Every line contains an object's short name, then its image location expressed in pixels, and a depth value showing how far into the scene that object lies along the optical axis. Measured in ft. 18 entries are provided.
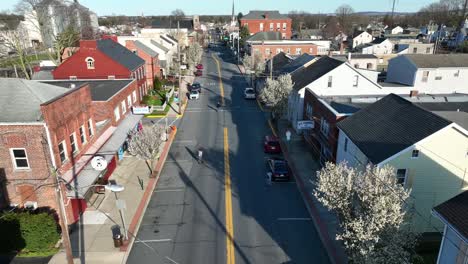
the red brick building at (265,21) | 411.13
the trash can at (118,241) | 61.72
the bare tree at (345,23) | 529.81
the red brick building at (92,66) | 141.79
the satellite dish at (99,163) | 67.35
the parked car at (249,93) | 178.81
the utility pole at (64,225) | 43.01
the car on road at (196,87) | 190.80
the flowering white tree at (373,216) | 42.88
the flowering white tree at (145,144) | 86.12
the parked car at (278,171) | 88.07
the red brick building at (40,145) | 63.36
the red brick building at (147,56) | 187.57
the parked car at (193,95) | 180.86
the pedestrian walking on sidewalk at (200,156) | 99.60
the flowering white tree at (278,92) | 119.75
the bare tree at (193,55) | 270.05
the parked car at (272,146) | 106.63
